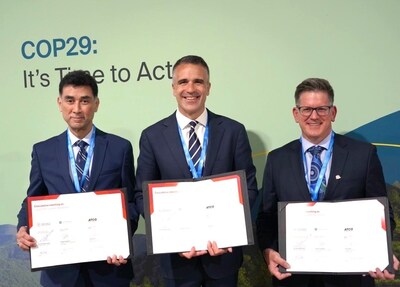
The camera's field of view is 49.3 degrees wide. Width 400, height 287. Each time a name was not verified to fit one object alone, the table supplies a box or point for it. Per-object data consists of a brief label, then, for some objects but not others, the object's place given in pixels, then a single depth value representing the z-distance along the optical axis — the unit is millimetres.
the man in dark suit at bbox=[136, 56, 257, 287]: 2348
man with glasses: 2240
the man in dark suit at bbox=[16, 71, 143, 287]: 2408
